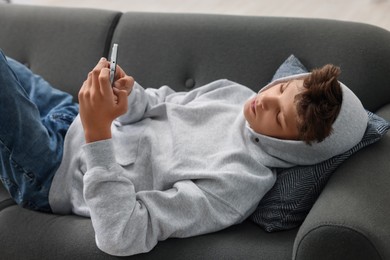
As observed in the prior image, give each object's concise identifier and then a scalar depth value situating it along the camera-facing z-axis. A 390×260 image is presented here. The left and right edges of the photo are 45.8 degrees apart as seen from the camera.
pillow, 1.18
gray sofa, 1.00
